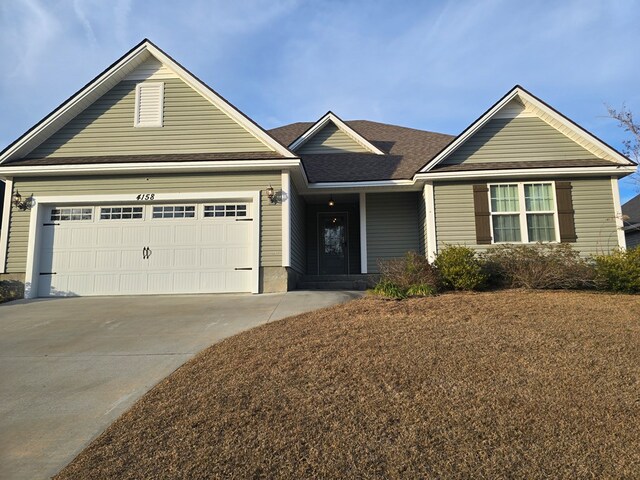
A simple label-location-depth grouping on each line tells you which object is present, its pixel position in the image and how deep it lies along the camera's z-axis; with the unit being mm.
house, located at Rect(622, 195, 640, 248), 19616
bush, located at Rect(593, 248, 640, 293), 9094
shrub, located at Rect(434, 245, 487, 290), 9562
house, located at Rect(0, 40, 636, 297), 10727
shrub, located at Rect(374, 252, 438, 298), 9039
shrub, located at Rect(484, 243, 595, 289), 9391
